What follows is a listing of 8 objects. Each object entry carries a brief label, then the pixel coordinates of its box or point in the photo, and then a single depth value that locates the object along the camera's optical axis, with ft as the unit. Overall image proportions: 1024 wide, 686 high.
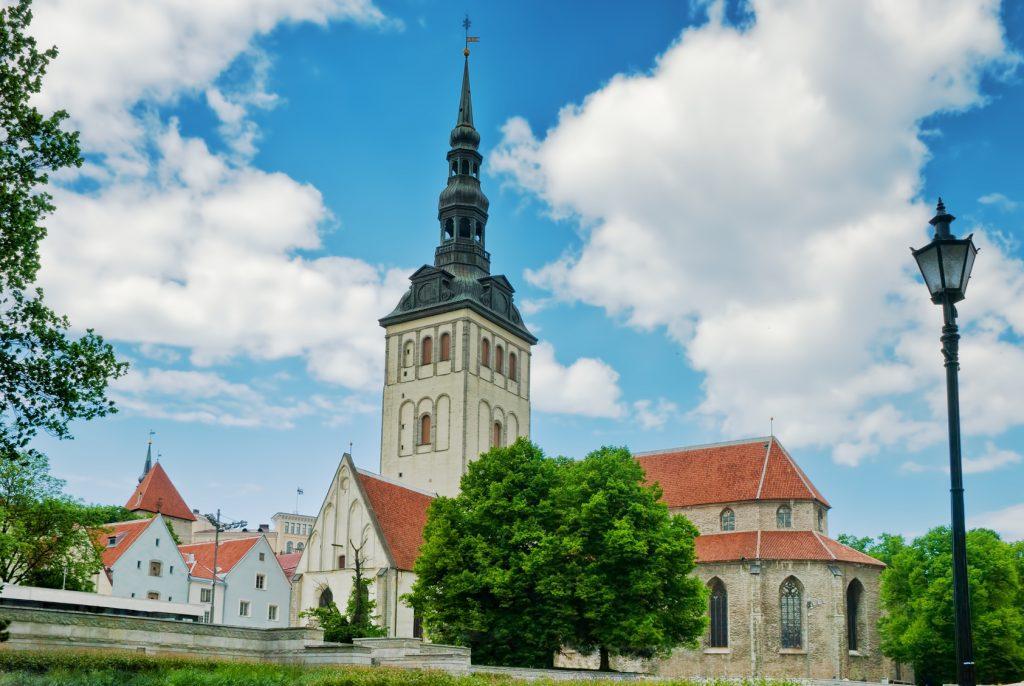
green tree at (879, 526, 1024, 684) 151.02
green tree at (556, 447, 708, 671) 126.72
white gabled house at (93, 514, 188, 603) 186.70
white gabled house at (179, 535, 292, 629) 202.69
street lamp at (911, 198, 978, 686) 33.09
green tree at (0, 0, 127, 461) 66.23
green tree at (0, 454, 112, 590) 144.05
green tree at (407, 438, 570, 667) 127.24
